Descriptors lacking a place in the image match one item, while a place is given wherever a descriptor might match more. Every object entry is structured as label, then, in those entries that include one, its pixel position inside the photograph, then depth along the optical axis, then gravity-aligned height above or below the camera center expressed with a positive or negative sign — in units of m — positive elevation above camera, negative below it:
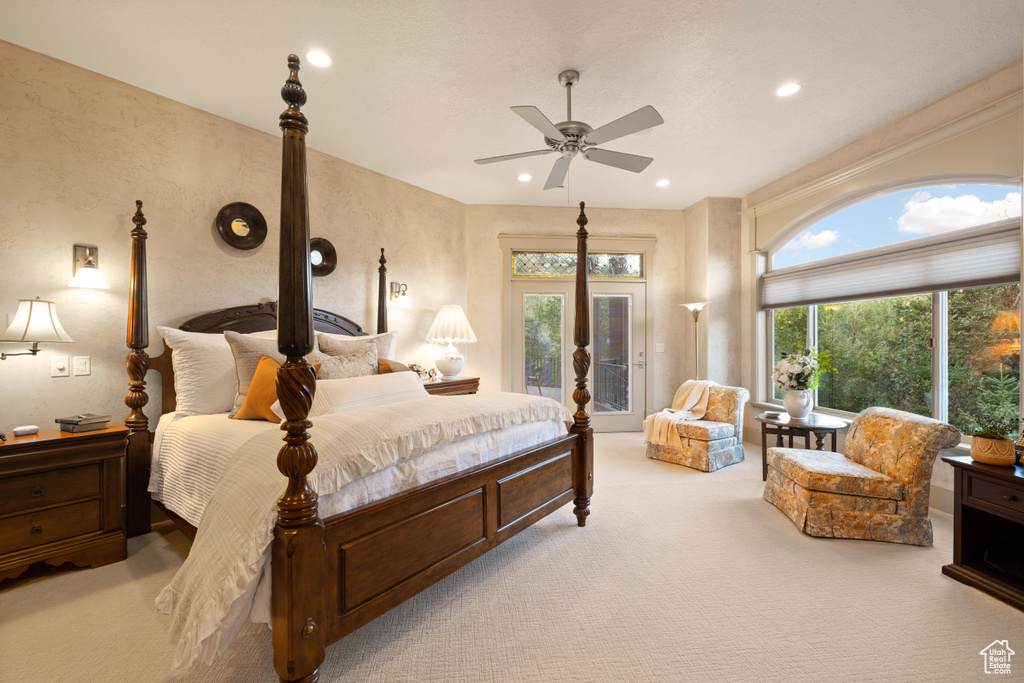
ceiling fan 2.48 +1.21
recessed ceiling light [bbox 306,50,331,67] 2.70 +1.66
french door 5.95 -0.07
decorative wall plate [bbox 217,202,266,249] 3.44 +0.87
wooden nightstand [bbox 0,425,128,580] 2.24 -0.83
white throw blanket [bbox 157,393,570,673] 1.43 -0.55
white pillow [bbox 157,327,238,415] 2.82 -0.21
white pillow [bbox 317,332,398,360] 3.43 -0.02
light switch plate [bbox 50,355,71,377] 2.75 -0.17
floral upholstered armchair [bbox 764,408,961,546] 2.65 -0.85
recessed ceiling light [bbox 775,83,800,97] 3.06 +1.70
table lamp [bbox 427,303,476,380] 4.89 +0.11
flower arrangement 3.87 -0.23
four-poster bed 1.45 -0.74
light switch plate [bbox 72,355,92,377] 2.83 -0.17
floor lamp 5.47 +0.01
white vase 3.85 -0.51
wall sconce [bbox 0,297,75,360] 2.39 +0.07
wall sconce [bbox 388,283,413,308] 4.77 +0.44
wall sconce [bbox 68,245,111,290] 2.78 +0.42
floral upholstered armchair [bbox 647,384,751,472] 4.28 -0.89
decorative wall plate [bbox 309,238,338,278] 4.10 +0.74
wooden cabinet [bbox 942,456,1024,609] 2.14 -0.91
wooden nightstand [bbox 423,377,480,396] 4.34 -0.45
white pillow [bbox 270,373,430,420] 2.41 -0.29
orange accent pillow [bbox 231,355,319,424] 2.59 -0.33
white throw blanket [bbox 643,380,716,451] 4.54 -0.74
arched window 3.12 +0.36
